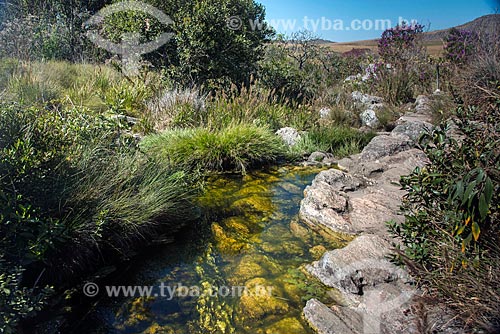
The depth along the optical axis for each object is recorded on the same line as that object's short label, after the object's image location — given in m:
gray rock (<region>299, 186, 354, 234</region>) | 3.82
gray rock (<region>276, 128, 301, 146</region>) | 6.97
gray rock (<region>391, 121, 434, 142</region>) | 6.32
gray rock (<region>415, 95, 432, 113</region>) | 7.89
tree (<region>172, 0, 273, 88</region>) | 7.83
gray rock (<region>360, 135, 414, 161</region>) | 5.70
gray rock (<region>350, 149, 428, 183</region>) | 4.75
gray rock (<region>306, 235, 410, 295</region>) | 2.76
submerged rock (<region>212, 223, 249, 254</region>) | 3.47
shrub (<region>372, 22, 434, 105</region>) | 9.55
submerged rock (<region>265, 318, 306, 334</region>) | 2.41
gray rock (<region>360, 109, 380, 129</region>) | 8.02
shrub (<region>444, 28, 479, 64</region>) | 9.80
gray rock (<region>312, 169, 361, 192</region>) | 4.68
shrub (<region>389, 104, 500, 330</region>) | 1.80
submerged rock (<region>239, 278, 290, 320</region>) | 2.60
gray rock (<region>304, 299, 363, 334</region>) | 2.32
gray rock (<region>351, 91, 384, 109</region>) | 8.75
